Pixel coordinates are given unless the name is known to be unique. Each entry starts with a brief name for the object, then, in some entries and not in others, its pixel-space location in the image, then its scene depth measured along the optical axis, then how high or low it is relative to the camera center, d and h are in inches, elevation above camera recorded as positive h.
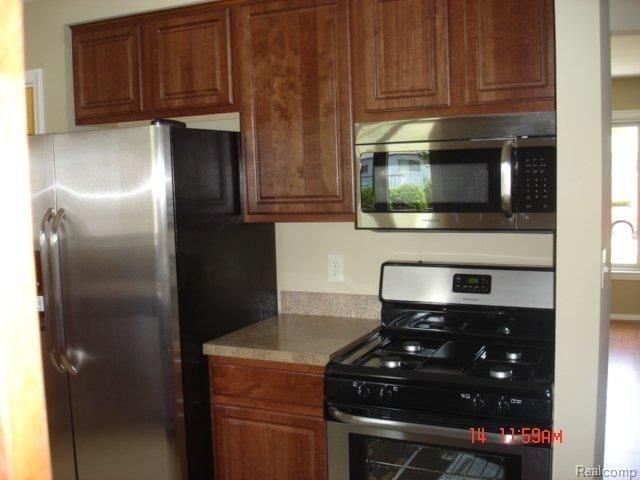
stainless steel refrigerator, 88.7 -12.9
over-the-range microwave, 82.0 +2.4
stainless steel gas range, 75.0 -23.5
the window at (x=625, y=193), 269.0 -3.7
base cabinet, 87.1 -31.7
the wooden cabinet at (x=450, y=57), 81.4 +18.1
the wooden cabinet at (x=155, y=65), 100.3 +22.5
